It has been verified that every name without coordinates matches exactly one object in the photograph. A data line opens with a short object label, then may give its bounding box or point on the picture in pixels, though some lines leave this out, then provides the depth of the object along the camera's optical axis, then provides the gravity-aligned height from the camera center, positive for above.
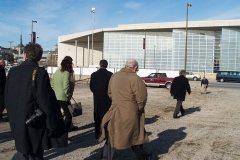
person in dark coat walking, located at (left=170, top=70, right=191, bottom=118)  9.30 -0.68
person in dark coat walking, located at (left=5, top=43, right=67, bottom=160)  2.88 -0.44
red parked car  24.79 -1.09
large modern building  53.31 +5.31
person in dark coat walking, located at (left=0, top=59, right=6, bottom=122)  7.32 -0.39
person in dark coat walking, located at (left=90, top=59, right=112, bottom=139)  5.61 -0.51
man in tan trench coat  3.90 -0.67
